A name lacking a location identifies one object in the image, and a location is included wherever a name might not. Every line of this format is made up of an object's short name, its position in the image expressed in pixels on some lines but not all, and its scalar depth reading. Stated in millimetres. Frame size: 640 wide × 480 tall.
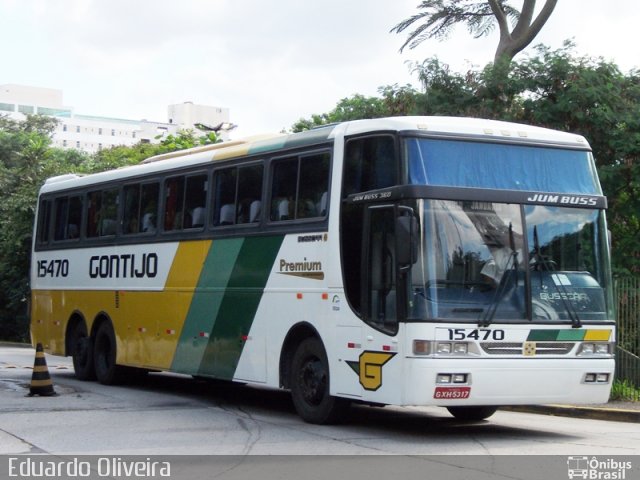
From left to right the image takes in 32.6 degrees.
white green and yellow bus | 11625
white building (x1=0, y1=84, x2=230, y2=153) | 171625
